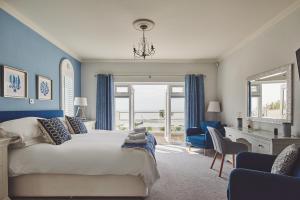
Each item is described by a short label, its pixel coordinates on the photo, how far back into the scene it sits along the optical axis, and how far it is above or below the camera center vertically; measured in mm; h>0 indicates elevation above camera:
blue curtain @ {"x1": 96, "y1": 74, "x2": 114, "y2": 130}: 5840 -139
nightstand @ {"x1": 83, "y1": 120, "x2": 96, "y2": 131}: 5121 -621
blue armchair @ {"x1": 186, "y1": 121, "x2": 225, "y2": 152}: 4711 -882
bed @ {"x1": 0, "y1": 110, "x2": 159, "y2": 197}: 2482 -861
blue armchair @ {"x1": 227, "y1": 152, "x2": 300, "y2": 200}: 1526 -666
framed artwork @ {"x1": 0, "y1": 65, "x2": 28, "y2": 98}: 2730 +256
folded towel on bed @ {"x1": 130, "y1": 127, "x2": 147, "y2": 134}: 3409 -511
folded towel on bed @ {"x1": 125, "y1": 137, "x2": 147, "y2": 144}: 2659 -536
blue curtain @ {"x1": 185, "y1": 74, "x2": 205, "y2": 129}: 5922 -25
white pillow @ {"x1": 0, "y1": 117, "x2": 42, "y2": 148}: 2429 -377
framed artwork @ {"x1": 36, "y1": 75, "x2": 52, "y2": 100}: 3602 +234
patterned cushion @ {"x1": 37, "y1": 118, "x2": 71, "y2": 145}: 2777 -434
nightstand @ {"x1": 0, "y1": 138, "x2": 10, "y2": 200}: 2280 -792
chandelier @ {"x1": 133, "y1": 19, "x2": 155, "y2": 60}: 3230 +1240
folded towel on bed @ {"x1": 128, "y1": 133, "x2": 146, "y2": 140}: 2787 -503
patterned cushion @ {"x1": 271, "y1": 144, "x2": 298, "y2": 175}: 1815 -558
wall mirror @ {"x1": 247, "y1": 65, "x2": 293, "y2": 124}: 2952 +79
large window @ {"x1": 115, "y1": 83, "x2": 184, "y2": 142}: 6238 -219
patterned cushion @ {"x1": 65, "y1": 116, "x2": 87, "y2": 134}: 3716 -470
